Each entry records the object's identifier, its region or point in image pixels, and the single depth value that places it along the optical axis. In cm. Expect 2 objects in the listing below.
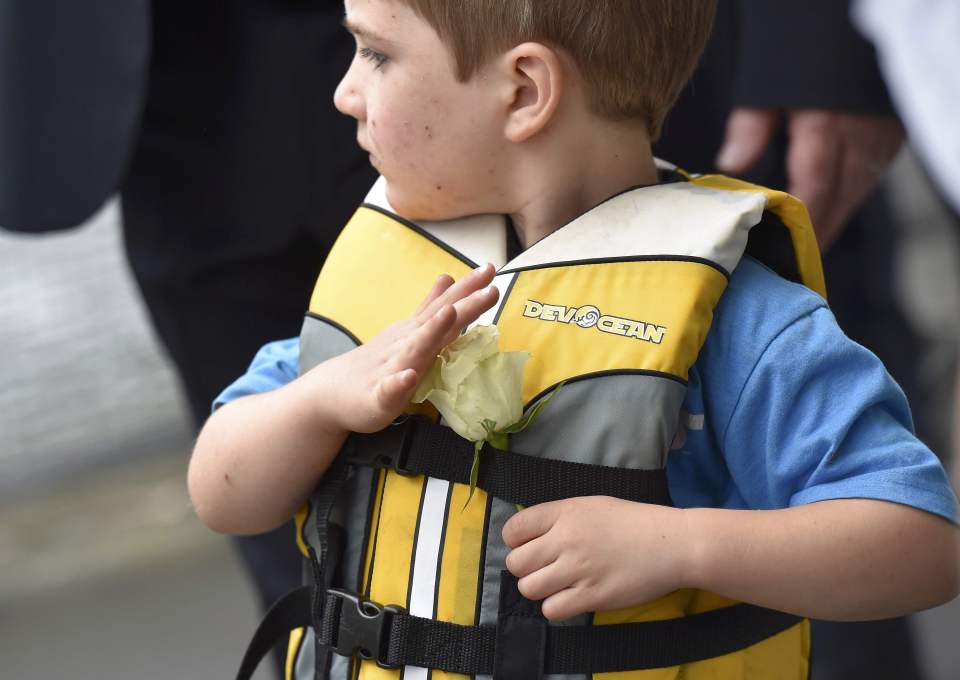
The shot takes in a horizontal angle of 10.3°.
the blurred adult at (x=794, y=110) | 307
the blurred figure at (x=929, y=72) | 268
